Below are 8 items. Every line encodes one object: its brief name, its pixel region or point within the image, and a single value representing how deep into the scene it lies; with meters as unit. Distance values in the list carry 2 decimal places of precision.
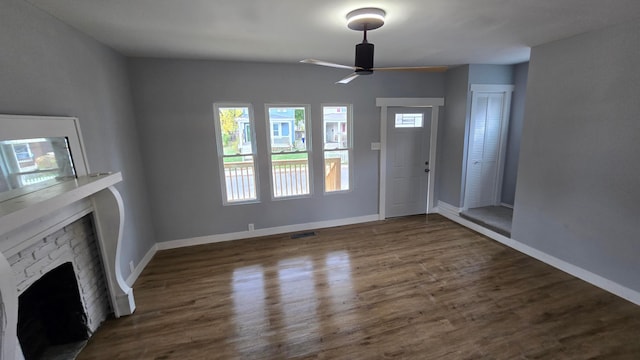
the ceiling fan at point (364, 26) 2.00
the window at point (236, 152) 3.77
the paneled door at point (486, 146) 4.29
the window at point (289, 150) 3.95
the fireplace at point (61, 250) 1.32
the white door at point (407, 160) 4.57
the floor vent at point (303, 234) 4.10
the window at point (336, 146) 4.19
